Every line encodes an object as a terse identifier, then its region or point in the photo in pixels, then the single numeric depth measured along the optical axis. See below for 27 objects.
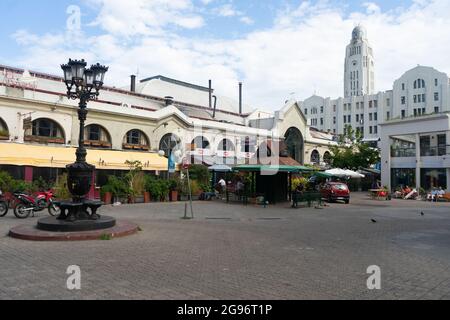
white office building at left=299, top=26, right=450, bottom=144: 73.94
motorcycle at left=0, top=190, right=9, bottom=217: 14.40
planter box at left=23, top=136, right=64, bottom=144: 22.38
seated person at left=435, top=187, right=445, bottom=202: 29.23
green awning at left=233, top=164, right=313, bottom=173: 21.12
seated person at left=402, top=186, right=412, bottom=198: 31.42
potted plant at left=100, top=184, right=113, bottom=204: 20.39
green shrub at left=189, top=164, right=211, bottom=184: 26.59
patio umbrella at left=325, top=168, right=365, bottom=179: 30.33
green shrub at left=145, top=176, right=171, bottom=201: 22.25
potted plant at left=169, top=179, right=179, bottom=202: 23.25
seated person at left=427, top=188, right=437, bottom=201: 29.20
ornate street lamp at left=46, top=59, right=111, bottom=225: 10.77
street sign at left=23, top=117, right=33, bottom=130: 21.98
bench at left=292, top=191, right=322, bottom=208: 20.97
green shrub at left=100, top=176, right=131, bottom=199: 20.55
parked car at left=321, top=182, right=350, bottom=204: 25.58
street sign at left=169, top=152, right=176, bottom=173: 26.20
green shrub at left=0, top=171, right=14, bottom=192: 17.81
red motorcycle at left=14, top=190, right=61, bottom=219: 14.05
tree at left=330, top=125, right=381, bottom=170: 40.75
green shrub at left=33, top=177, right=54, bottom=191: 18.83
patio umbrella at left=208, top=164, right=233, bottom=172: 27.20
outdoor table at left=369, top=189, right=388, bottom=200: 30.50
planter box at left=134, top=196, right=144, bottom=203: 21.55
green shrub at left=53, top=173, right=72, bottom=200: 17.55
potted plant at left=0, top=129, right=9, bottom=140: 20.98
